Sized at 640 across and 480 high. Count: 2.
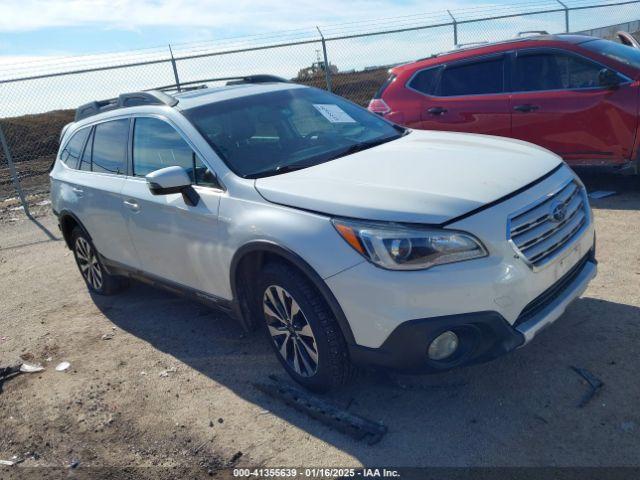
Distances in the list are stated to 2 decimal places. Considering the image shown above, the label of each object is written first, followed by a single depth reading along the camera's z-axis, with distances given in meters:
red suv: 6.50
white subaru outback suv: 2.99
